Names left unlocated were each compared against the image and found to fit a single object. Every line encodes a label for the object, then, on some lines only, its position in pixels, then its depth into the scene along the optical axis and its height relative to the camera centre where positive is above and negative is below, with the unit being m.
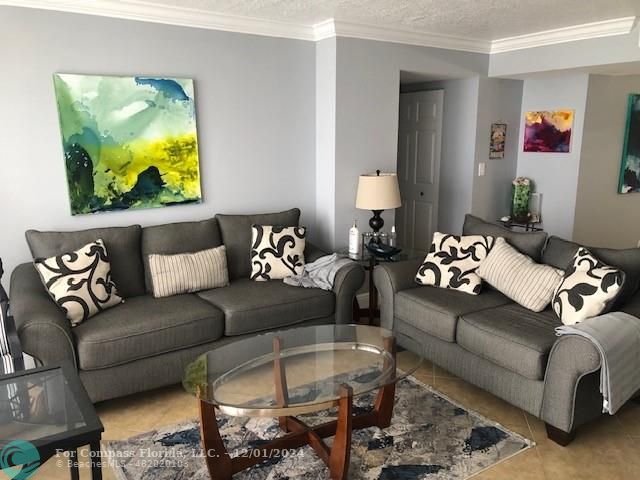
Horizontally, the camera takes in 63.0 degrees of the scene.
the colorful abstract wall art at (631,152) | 5.24 -0.19
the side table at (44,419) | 1.76 -1.02
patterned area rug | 2.41 -1.52
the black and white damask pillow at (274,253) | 3.75 -0.85
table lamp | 4.00 -0.44
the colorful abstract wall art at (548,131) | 4.96 +0.02
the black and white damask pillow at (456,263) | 3.46 -0.86
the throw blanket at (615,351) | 2.44 -1.02
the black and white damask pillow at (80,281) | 2.93 -0.83
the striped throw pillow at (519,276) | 3.08 -0.86
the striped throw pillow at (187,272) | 3.38 -0.89
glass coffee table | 2.18 -1.10
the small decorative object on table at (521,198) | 5.17 -0.64
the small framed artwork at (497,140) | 5.08 -0.06
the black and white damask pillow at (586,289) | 2.71 -0.82
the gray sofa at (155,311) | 2.77 -1.03
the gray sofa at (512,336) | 2.53 -1.10
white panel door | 5.36 -0.33
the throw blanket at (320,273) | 3.61 -0.96
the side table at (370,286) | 3.96 -1.13
